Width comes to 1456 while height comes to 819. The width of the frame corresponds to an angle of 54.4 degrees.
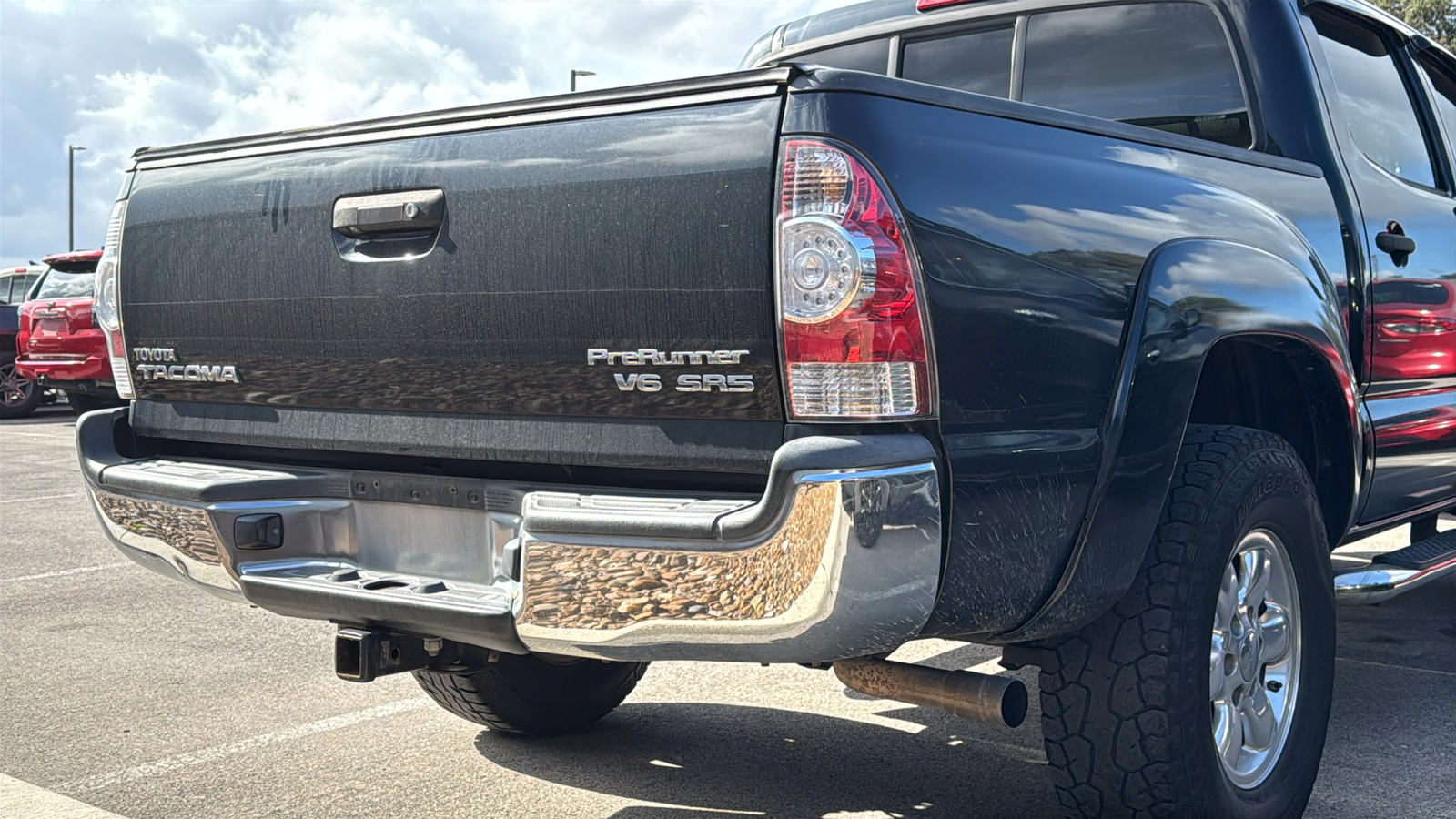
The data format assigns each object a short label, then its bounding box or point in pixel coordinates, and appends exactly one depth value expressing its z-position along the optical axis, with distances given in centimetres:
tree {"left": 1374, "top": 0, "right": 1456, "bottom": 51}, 2520
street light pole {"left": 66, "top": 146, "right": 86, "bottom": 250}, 4375
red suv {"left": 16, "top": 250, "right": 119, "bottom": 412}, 1342
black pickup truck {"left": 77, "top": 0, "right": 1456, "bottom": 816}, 229
